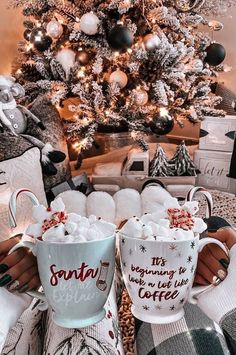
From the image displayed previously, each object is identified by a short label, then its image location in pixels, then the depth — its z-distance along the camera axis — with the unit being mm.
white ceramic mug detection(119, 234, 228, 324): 534
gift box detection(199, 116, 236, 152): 1651
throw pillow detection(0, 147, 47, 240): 993
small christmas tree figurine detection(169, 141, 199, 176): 1584
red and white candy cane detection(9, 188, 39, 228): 606
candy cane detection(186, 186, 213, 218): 652
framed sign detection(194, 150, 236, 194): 1662
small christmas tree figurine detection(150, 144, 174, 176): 1577
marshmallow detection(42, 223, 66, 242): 537
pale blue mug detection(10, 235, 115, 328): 531
